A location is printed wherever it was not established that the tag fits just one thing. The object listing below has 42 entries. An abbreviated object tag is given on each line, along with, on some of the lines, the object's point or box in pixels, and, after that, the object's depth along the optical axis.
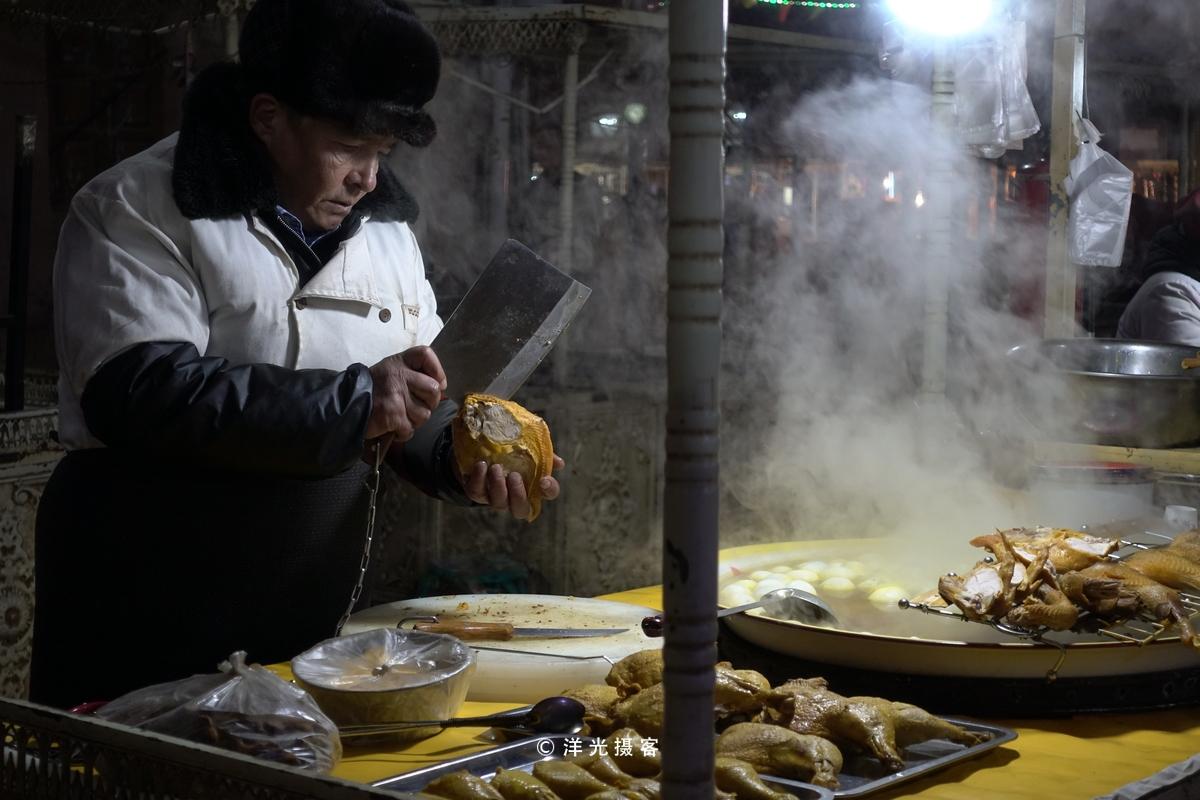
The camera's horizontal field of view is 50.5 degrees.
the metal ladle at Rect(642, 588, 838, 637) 1.99
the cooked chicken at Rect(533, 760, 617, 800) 1.32
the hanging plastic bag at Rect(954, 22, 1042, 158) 4.37
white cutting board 1.90
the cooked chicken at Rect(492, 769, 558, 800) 1.30
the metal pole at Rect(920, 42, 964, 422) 3.96
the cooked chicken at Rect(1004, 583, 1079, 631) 1.83
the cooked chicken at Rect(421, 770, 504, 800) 1.29
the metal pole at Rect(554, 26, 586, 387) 7.45
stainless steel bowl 3.57
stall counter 1.47
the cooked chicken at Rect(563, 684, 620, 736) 1.58
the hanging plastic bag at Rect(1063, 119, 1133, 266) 5.23
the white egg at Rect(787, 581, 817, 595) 2.14
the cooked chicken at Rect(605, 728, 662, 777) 1.43
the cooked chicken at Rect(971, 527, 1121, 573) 2.01
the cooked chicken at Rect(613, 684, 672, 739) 1.52
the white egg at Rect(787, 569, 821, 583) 2.30
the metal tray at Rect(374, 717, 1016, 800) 1.36
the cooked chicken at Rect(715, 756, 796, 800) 1.31
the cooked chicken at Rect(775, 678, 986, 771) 1.51
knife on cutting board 2.07
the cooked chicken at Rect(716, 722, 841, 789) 1.42
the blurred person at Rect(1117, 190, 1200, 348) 5.71
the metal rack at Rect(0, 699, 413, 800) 1.19
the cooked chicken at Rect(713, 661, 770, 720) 1.59
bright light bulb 3.85
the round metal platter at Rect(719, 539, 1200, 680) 1.74
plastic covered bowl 1.59
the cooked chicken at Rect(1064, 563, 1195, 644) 1.83
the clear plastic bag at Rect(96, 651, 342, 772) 1.38
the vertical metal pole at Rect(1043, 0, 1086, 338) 5.11
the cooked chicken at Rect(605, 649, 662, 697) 1.68
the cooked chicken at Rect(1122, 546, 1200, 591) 2.03
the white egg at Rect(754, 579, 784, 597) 2.17
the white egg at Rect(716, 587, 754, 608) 2.12
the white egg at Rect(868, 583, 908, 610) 2.13
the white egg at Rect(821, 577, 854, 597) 2.23
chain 2.22
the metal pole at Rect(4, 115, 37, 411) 3.77
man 1.99
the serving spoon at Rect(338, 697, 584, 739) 1.55
